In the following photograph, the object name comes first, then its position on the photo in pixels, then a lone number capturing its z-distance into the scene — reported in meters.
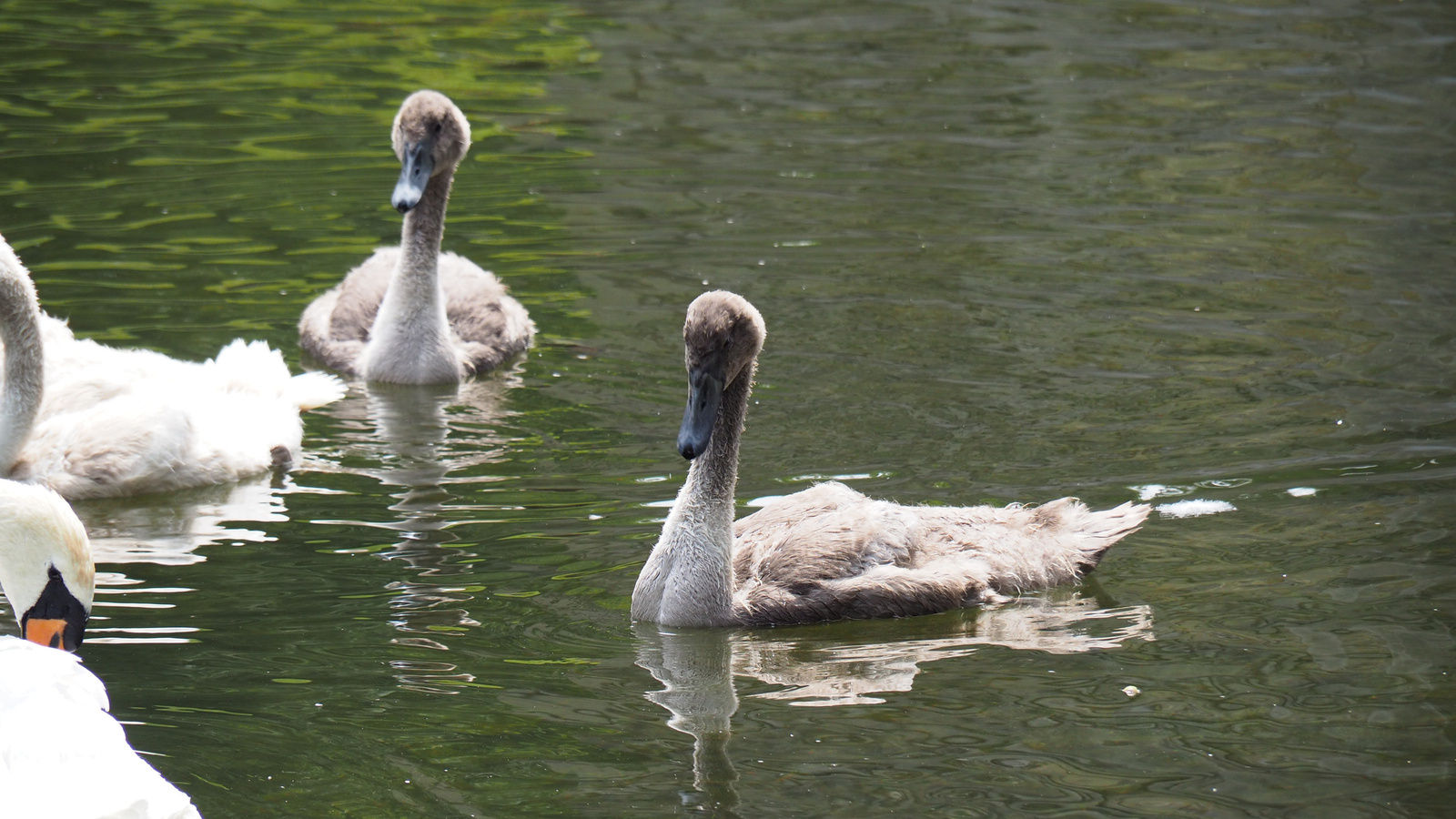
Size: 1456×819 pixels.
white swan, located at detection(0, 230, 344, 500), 18.03
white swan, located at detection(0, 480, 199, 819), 9.14
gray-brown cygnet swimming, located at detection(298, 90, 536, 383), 21.92
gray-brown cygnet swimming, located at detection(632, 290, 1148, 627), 14.97
